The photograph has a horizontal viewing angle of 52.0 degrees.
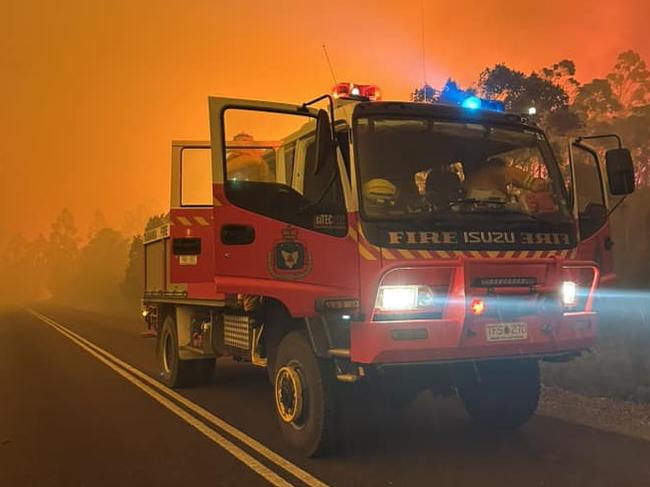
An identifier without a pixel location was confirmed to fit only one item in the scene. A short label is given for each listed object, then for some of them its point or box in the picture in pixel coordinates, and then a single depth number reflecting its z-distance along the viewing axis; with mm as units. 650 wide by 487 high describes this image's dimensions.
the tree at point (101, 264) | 104188
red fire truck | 4766
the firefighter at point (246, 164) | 5625
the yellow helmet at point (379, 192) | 4910
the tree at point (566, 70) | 32438
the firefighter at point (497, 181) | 5273
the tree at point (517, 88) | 28000
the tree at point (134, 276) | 59666
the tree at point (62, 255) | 145625
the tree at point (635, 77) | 47906
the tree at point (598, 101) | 44300
